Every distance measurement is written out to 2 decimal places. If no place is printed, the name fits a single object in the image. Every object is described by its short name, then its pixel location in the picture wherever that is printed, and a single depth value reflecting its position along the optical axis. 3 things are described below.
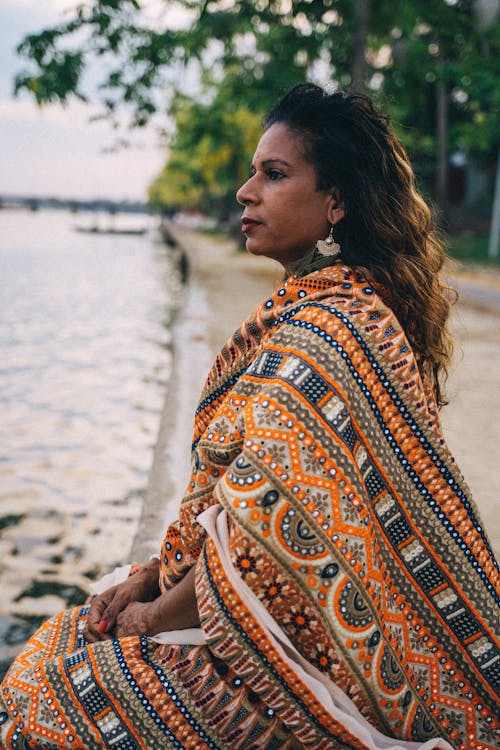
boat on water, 63.78
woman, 1.44
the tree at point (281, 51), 9.96
